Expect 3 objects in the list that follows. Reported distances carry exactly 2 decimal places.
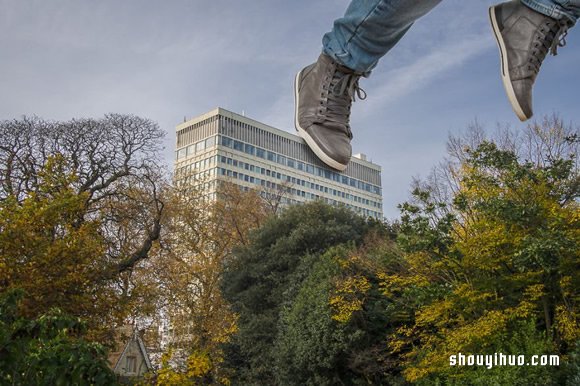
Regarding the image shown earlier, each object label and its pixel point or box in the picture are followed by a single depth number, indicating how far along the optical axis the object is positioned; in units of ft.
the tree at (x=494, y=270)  42.04
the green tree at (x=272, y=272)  60.03
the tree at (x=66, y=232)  38.01
